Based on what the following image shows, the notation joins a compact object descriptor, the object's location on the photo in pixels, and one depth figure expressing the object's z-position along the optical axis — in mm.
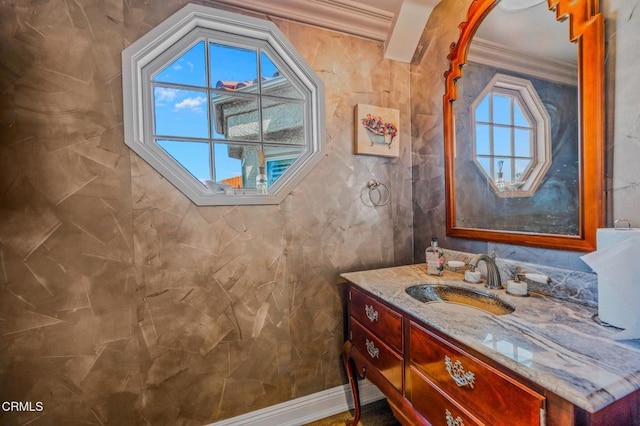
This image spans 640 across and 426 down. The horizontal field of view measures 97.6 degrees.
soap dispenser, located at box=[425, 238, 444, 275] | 1546
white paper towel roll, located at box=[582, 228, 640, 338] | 802
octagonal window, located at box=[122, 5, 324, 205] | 1455
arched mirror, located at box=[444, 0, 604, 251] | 1079
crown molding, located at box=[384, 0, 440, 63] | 1767
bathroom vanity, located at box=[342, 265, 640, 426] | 641
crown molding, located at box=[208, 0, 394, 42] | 1602
